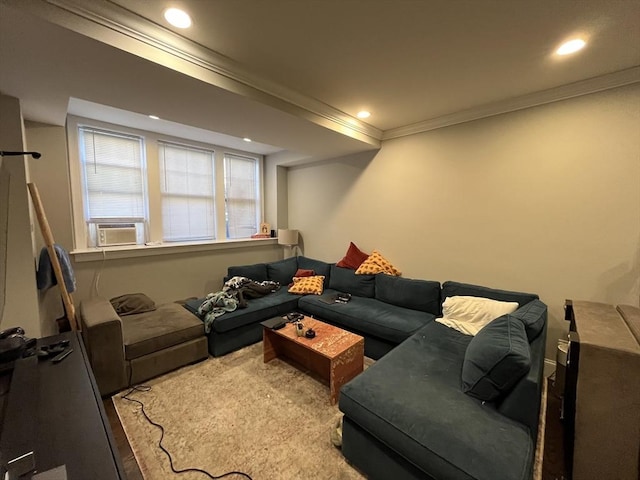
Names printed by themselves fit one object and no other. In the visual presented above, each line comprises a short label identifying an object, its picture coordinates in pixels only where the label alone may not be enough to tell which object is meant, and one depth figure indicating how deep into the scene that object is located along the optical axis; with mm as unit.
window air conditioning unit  3281
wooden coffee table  2162
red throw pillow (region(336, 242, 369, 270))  3869
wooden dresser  1324
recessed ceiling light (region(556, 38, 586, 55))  1714
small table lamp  4746
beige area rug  1595
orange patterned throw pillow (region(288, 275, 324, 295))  3676
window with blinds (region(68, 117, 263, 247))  3248
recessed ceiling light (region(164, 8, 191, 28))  1479
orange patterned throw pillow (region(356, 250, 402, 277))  3570
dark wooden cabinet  863
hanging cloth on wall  2301
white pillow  2349
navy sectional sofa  1206
